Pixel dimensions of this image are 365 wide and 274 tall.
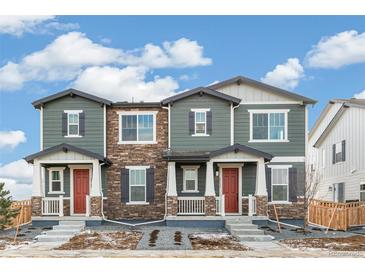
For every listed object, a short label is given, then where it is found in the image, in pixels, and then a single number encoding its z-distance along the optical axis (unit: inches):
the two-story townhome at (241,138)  737.6
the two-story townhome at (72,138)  739.4
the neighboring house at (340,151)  734.5
